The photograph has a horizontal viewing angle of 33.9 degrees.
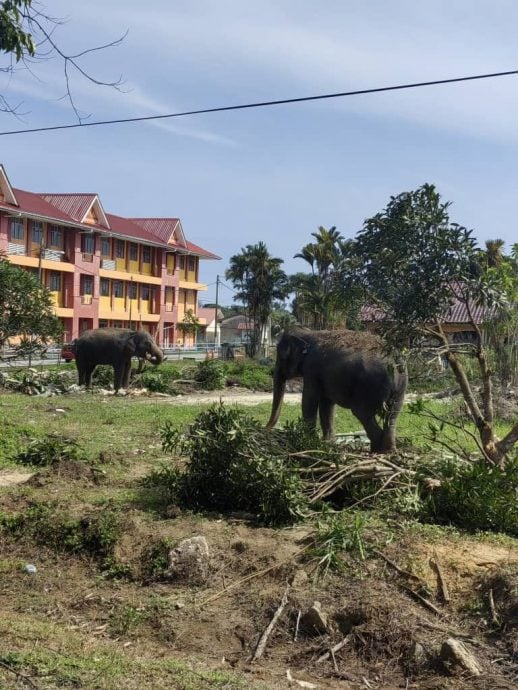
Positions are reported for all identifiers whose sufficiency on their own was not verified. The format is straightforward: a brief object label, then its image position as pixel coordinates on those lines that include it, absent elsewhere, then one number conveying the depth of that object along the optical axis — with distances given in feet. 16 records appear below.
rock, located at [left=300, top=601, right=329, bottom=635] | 21.20
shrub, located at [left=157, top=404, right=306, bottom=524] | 27.94
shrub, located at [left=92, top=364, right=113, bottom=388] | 85.66
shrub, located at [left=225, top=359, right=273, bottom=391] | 95.05
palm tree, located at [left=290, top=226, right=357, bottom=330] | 149.18
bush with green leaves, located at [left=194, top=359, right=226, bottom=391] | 86.71
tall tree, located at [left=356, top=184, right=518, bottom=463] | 30.68
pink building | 151.43
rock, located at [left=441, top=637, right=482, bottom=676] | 19.12
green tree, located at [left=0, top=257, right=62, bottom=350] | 57.82
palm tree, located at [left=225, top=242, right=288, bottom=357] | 187.93
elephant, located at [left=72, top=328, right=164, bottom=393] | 79.82
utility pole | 207.64
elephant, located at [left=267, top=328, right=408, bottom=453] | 39.42
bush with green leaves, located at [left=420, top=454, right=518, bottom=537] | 27.35
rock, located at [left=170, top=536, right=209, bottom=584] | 24.15
